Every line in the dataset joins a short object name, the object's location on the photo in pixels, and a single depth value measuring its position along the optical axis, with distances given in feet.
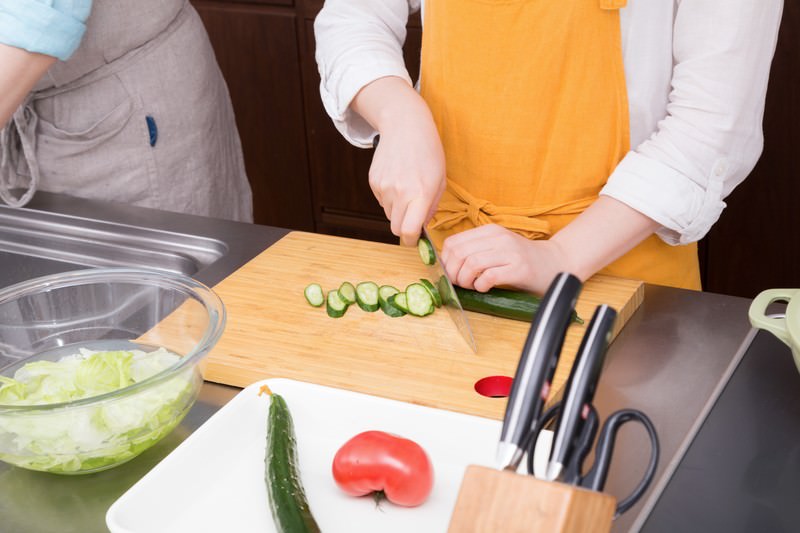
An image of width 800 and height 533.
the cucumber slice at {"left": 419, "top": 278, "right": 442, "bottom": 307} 4.38
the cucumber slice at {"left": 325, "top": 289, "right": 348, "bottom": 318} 4.31
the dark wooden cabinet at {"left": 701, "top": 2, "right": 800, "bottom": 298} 7.86
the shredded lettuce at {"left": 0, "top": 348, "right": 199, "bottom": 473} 3.05
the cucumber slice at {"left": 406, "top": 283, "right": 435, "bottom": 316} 4.32
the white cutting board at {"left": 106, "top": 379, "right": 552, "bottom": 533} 3.01
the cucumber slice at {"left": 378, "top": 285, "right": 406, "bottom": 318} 4.32
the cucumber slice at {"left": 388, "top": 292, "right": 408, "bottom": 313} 4.33
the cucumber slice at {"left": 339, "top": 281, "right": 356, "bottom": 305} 4.40
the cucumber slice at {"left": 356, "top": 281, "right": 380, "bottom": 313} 4.37
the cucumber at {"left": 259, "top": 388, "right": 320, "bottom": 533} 2.86
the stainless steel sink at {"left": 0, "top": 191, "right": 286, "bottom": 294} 5.08
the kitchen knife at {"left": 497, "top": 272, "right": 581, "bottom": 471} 1.94
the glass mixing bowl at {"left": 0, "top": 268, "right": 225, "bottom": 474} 3.06
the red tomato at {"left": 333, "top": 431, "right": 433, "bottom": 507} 2.99
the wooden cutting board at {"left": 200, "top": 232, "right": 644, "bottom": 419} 3.82
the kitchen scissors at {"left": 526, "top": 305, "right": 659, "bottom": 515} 1.92
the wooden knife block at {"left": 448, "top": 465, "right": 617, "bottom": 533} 1.97
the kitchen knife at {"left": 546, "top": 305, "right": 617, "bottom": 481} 1.92
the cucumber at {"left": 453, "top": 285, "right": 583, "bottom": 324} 4.20
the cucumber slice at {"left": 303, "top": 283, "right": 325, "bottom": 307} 4.42
